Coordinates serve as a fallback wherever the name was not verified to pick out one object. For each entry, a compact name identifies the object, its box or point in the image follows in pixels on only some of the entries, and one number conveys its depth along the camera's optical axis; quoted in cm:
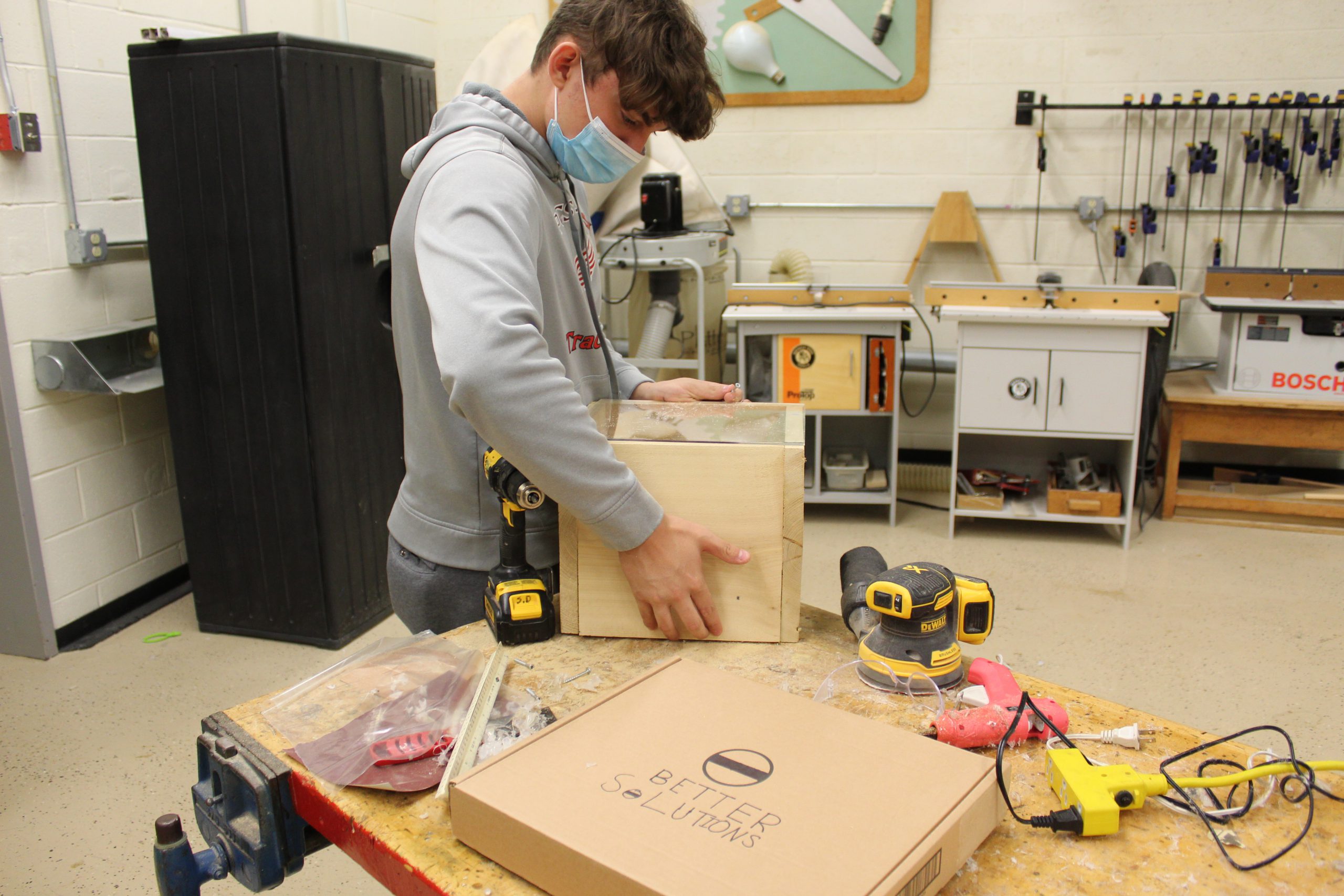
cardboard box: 71
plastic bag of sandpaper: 90
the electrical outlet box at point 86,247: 258
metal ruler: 89
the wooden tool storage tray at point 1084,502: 331
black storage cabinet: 242
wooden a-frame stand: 381
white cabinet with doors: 316
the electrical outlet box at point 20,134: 240
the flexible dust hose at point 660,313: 349
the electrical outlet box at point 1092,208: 372
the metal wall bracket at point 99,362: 251
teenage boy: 98
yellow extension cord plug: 81
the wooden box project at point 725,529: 114
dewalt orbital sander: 104
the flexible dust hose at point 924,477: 393
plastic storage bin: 361
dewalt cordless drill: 112
